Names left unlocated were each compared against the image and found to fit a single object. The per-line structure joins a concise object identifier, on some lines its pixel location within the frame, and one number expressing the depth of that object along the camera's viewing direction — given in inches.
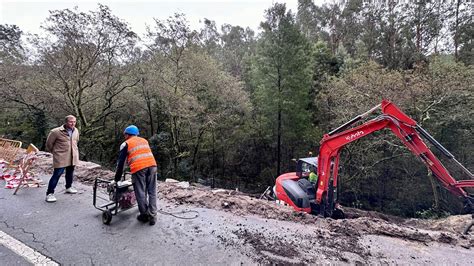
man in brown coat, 157.6
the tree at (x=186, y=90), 501.0
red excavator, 185.6
